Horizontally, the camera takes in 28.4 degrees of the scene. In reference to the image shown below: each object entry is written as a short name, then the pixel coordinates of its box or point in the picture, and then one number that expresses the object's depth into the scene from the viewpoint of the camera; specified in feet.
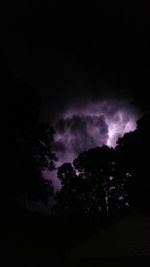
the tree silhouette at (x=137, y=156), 149.79
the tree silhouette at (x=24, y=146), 71.61
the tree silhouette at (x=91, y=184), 179.83
